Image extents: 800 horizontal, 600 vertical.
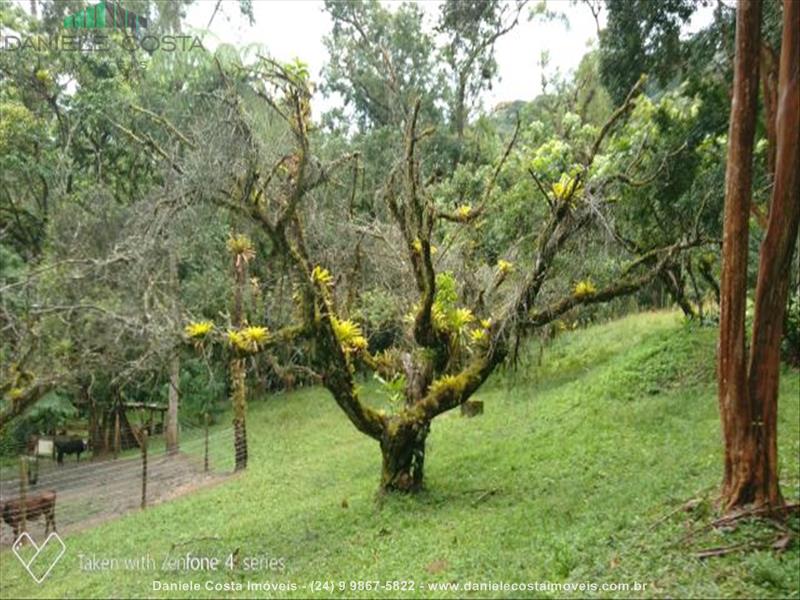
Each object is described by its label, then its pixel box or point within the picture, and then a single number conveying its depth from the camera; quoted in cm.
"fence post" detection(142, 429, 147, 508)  1022
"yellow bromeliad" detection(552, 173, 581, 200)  716
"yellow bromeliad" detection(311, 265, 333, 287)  715
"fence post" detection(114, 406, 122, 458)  1546
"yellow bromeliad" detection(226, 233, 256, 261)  1065
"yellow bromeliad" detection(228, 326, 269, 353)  678
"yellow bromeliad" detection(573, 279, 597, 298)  773
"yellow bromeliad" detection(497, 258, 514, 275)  866
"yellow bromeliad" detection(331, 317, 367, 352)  729
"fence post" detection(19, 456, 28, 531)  875
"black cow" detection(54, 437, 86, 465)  1572
